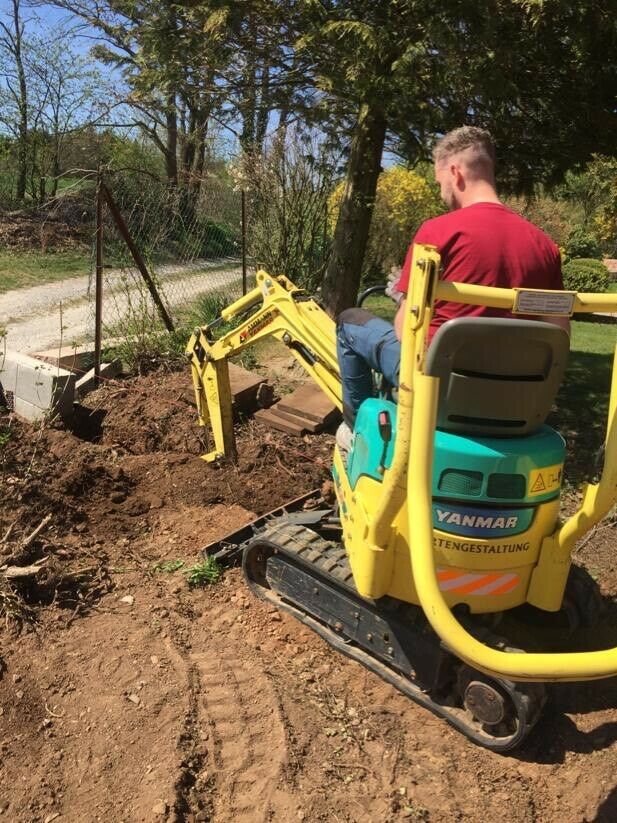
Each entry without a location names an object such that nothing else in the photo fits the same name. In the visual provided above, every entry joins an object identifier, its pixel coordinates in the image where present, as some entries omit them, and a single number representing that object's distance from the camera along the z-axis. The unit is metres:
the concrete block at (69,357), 7.05
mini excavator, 2.29
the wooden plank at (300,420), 6.20
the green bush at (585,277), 17.47
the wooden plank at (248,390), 6.46
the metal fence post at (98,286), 6.89
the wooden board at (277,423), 6.21
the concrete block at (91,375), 6.89
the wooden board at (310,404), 6.32
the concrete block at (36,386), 5.95
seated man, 2.70
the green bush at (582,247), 21.78
